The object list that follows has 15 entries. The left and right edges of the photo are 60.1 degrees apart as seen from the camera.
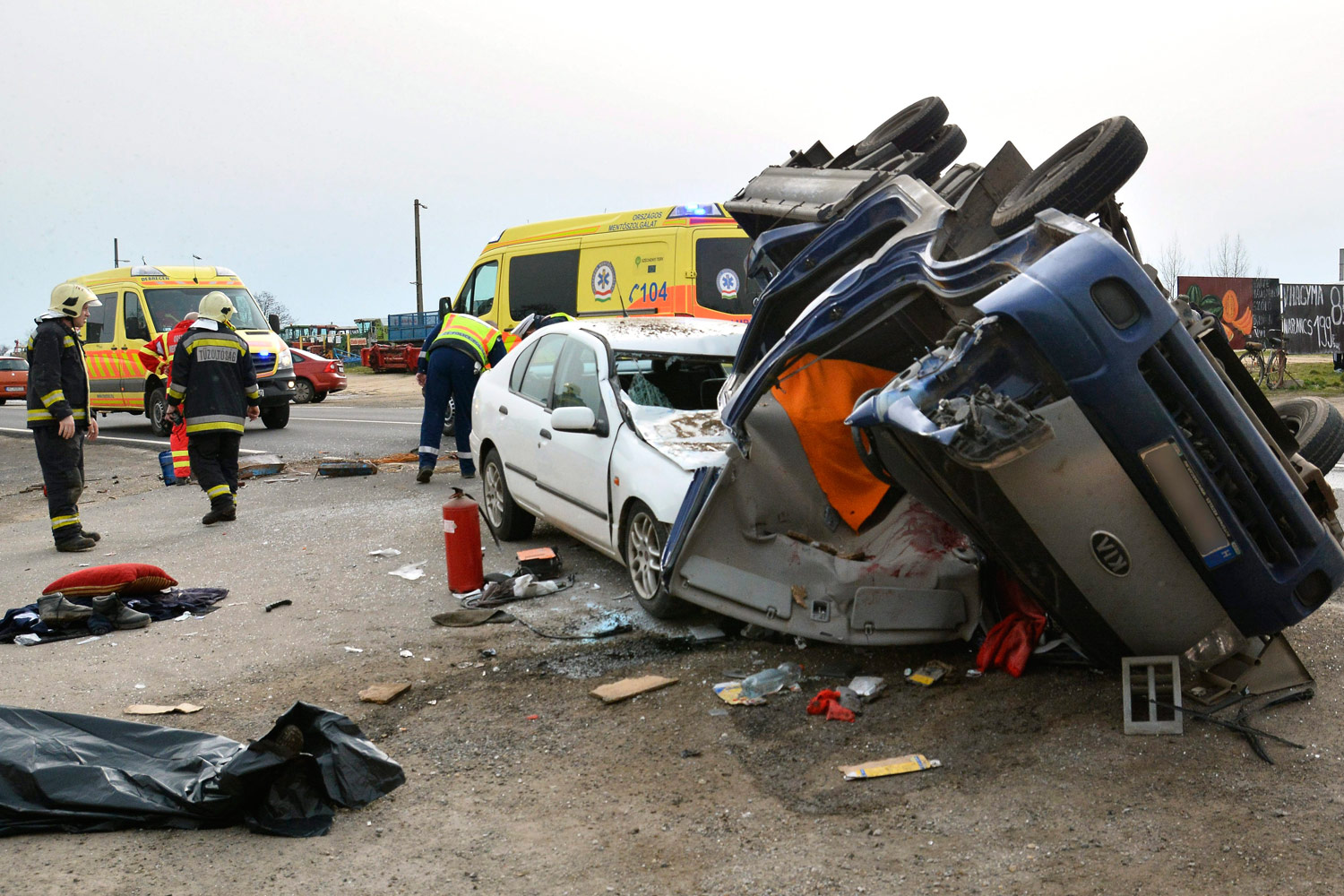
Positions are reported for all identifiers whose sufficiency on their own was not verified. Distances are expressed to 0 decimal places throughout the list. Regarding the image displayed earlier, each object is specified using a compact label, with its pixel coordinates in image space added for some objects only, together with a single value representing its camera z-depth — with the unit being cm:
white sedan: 566
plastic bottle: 463
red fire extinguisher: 638
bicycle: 1992
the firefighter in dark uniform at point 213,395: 911
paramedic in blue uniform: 1050
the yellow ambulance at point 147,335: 1686
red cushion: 630
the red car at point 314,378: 2256
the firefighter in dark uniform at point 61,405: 838
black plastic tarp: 350
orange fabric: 488
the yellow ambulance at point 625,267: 1146
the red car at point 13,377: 3011
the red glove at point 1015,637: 451
